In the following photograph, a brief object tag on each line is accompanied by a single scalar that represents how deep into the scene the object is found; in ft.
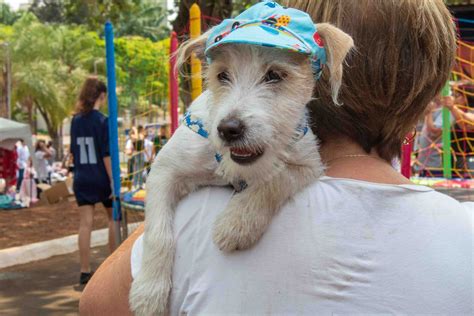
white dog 4.99
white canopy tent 43.88
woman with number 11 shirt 21.59
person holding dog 4.48
